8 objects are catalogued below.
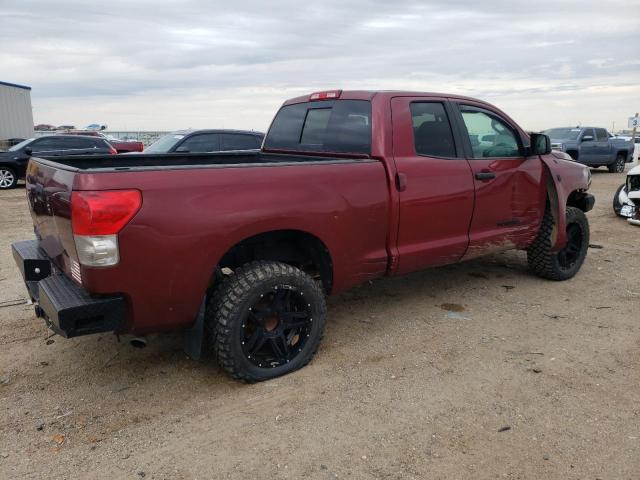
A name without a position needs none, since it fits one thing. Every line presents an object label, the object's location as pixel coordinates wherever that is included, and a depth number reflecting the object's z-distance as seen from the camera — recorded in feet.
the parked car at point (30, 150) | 46.24
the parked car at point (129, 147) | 58.61
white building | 79.71
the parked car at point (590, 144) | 58.29
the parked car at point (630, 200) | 29.89
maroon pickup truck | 8.89
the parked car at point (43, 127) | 154.94
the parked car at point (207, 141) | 32.40
